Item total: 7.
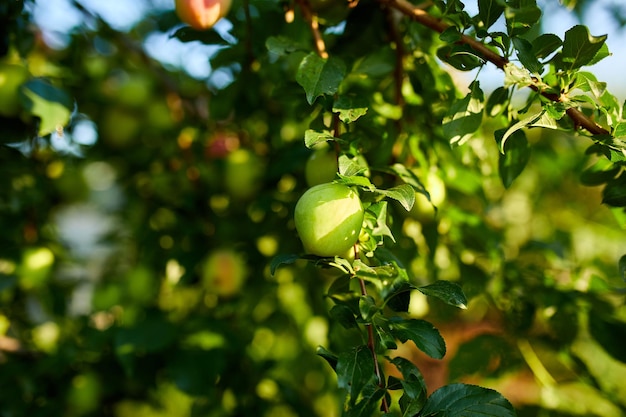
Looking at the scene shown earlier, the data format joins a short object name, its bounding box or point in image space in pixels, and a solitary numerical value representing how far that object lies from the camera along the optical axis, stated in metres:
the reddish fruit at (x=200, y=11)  0.73
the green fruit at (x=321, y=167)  0.68
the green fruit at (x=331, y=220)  0.53
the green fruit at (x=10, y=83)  0.89
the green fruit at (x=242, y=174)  1.07
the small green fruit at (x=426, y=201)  0.81
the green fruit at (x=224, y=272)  1.02
